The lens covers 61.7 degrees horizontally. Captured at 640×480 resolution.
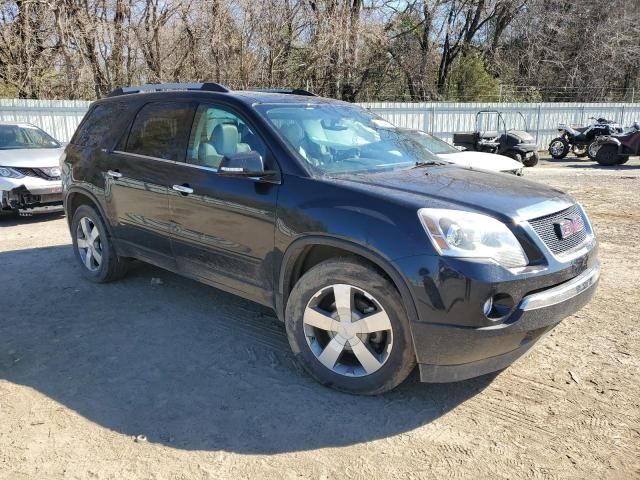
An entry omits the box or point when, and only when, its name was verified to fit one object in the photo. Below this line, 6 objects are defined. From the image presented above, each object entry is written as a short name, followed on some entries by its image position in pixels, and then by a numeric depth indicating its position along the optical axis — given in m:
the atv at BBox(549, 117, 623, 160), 17.39
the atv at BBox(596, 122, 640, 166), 15.26
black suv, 2.82
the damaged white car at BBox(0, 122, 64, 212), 7.90
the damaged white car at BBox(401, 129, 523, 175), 9.30
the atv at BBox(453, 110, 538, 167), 14.86
